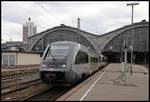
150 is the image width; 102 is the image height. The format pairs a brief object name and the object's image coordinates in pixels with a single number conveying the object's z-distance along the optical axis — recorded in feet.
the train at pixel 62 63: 30.37
